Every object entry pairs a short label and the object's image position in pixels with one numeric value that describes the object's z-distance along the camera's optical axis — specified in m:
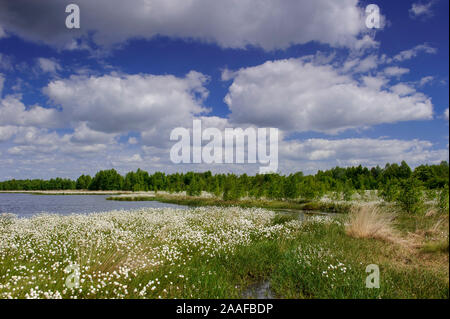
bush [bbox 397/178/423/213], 17.35
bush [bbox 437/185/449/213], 15.23
